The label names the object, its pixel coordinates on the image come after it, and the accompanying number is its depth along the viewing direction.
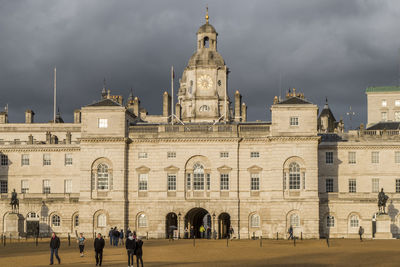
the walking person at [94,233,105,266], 48.28
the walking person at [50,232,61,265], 50.47
